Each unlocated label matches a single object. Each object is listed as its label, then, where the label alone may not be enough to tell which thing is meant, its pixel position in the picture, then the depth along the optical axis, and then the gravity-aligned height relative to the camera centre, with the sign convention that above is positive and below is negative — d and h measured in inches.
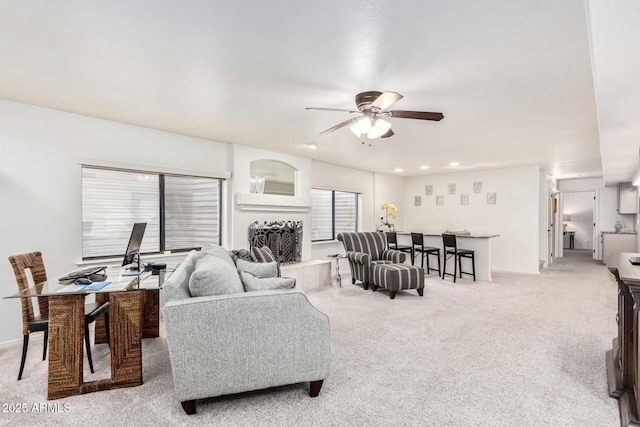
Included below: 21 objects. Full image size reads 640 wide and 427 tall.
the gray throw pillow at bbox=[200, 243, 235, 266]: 117.5 -13.8
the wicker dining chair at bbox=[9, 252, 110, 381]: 92.0 -29.0
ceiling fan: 103.9 +33.9
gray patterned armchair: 201.3 -25.0
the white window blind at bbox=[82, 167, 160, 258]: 144.9 +3.7
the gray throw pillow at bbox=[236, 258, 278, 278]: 104.5 -17.5
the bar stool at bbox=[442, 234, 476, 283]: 226.7 -27.5
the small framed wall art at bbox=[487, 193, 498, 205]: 279.6 +16.4
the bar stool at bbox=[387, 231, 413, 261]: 263.6 -23.5
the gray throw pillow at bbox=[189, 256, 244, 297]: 79.7 -16.9
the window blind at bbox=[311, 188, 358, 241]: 255.1 +3.0
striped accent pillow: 142.0 -17.7
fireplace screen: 194.4 -13.9
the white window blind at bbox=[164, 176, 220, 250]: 171.2 +3.2
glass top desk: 85.6 -32.8
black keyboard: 101.3 -19.1
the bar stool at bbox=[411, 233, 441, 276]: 239.0 -25.9
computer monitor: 113.1 -9.5
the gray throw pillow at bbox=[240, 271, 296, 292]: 86.9 -18.7
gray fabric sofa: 75.2 -31.0
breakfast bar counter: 234.2 -24.6
